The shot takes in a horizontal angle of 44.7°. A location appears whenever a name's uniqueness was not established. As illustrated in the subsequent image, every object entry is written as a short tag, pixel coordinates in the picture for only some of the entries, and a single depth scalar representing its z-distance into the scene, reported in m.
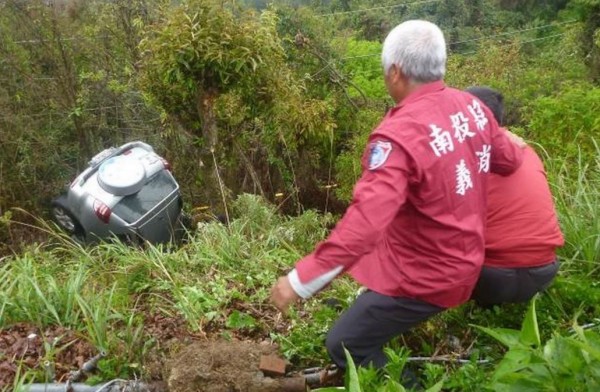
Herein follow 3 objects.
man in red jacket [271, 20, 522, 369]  2.48
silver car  8.40
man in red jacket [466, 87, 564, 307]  3.18
